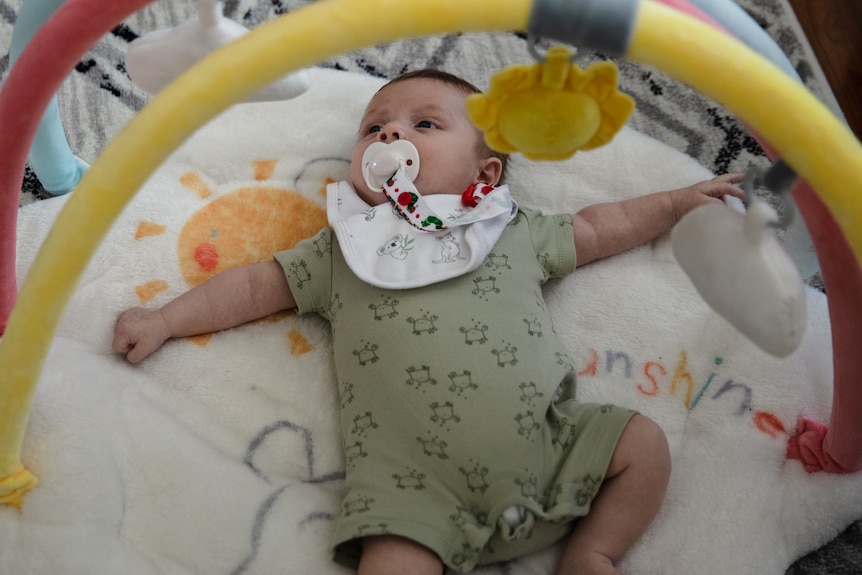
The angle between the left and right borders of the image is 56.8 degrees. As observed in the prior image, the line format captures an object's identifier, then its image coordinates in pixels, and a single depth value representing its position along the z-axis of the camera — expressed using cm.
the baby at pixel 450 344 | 88
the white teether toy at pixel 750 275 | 61
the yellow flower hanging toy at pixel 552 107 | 63
